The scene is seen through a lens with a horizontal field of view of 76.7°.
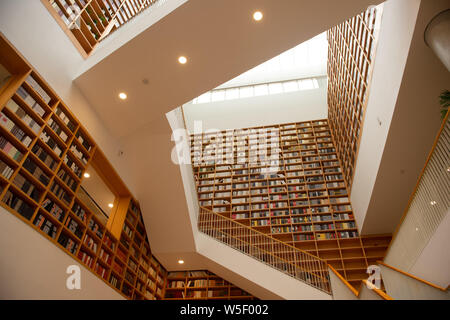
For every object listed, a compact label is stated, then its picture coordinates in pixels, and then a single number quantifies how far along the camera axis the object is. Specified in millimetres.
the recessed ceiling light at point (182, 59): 4146
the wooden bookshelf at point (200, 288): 6266
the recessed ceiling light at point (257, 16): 3699
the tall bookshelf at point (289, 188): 6859
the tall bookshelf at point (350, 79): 5382
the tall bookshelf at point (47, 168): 2980
